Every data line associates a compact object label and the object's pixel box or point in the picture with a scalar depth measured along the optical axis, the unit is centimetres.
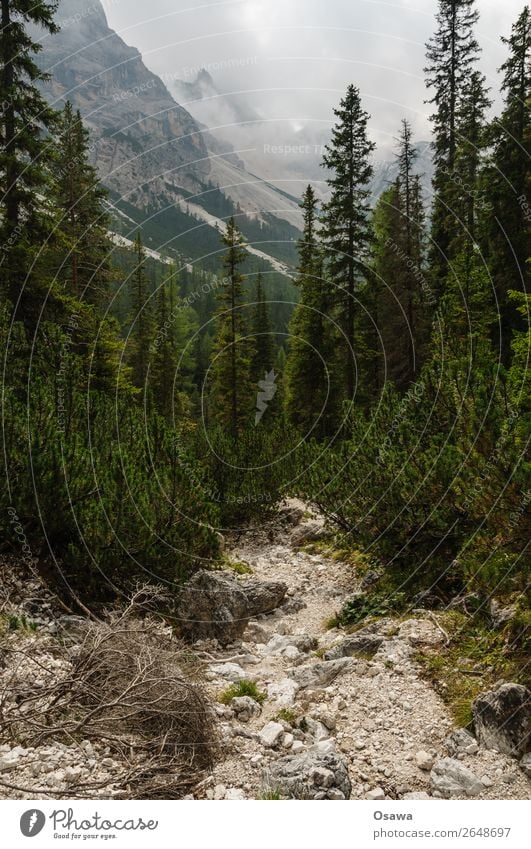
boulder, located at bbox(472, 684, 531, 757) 430
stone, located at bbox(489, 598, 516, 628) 610
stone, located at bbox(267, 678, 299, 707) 584
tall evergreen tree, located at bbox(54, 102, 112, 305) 2159
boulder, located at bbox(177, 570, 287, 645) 834
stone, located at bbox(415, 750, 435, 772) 433
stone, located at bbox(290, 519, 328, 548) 1605
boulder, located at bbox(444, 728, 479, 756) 440
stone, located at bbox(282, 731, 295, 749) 479
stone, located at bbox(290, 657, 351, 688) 632
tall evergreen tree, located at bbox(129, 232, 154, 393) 4044
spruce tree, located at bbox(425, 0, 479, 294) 2494
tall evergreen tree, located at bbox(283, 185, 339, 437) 3127
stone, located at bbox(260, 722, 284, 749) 482
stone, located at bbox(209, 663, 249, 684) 658
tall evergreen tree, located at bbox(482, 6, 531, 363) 2028
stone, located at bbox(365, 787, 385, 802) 406
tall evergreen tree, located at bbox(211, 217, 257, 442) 3347
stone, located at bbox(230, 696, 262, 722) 546
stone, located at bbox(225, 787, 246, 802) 406
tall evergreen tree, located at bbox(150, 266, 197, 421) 3828
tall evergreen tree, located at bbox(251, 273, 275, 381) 5841
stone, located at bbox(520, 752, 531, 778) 412
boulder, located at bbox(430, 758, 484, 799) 407
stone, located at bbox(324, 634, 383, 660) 693
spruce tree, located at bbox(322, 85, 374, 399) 2402
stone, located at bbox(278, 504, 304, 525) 1811
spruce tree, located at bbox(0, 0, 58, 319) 1459
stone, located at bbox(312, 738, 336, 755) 446
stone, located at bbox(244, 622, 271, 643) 844
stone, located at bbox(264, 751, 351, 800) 395
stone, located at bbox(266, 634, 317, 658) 788
